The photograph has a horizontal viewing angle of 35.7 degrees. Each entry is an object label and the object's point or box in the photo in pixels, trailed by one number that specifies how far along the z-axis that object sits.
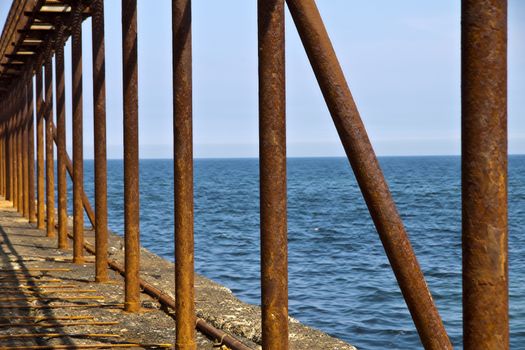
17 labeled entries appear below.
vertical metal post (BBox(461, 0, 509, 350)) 2.54
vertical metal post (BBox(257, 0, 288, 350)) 4.62
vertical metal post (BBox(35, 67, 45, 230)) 16.31
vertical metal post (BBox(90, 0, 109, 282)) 9.21
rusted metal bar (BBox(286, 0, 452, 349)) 3.32
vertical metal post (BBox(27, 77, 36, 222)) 18.09
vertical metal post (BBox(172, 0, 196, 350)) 6.23
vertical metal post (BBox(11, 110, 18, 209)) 22.92
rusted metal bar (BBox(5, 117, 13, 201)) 25.52
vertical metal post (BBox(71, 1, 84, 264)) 11.40
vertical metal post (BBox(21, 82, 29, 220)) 19.91
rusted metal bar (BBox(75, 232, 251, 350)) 6.57
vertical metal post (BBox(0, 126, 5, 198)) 29.96
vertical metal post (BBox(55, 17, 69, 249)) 12.89
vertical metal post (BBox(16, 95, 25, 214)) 20.83
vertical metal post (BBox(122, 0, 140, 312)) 7.94
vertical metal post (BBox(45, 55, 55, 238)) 14.48
